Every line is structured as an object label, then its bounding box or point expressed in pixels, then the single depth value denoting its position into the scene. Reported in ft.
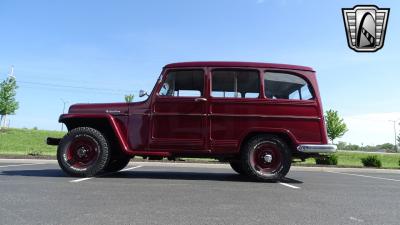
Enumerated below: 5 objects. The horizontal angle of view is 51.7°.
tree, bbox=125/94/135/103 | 207.00
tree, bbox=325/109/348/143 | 209.97
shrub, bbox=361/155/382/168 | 66.13
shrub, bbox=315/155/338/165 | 65.46
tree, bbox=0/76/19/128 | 169.37
